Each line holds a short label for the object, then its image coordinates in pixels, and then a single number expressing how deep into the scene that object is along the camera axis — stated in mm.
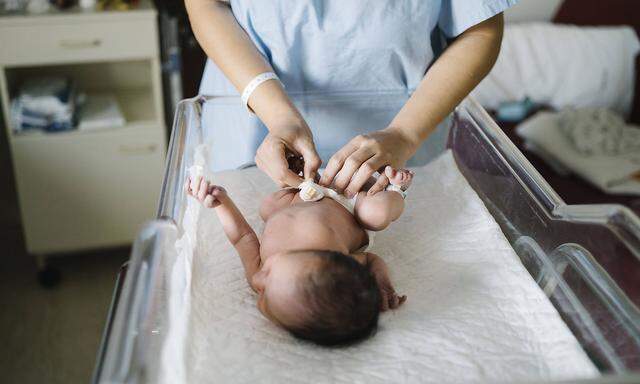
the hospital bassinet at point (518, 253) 713
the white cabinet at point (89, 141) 1822
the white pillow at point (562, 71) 2344
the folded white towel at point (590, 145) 1974
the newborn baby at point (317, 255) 825
